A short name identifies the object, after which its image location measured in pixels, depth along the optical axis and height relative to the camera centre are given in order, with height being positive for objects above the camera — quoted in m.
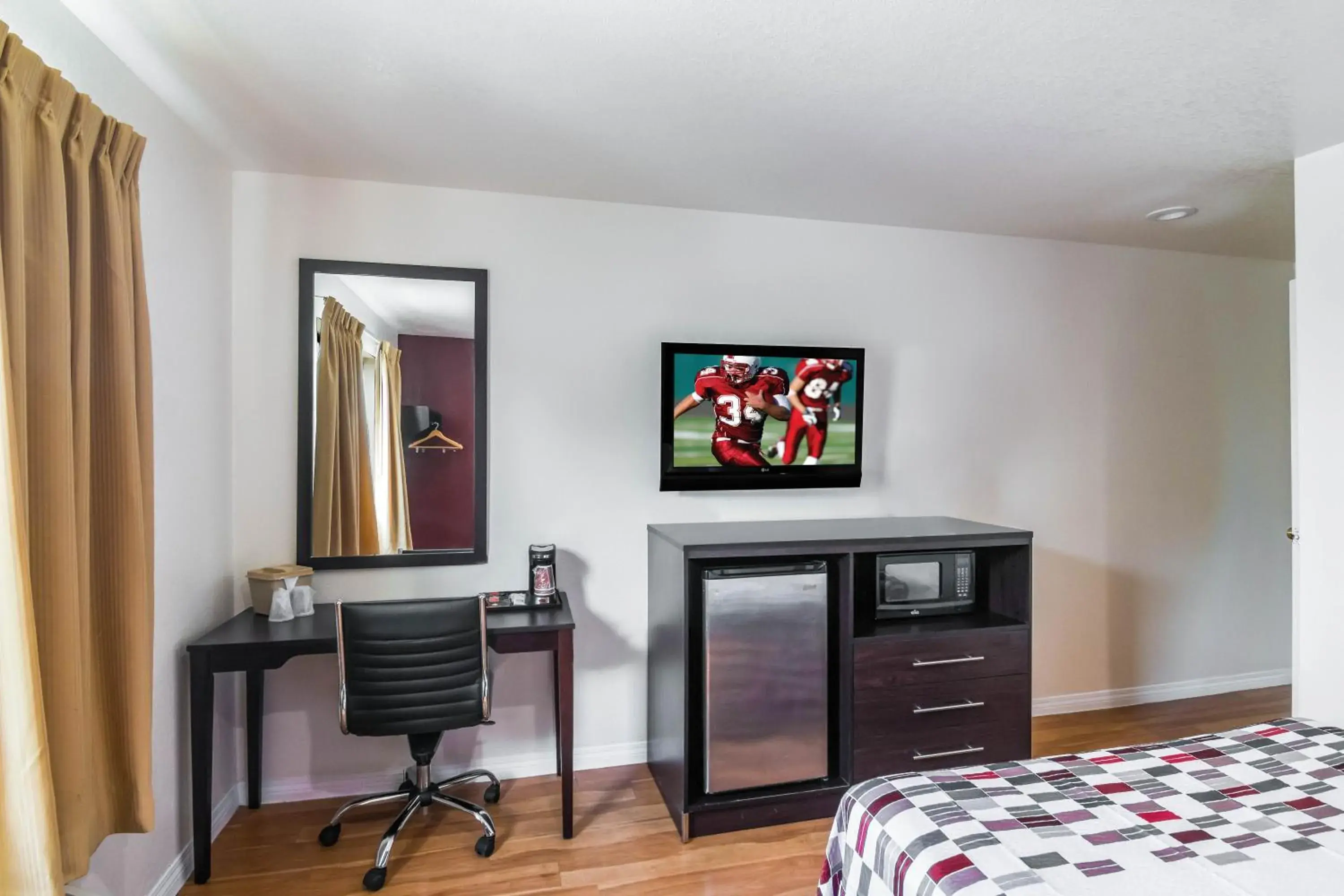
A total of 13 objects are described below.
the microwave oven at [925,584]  3.12 -0.60
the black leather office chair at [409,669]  2.43 -0.75
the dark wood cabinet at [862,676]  2.75 -0.91
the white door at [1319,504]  2.67 -0.23
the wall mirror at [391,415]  2.98 +0.12
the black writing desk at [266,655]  2.40 -0.72
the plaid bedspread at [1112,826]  1.34 -0.79
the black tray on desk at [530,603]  2.89 -0.63
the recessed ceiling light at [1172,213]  3.33 +1.04
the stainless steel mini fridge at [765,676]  2.72 -0.87
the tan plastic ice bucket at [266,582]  2.74 -0.51
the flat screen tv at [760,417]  3.29 +0.12
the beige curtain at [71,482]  1.38 -0.08
